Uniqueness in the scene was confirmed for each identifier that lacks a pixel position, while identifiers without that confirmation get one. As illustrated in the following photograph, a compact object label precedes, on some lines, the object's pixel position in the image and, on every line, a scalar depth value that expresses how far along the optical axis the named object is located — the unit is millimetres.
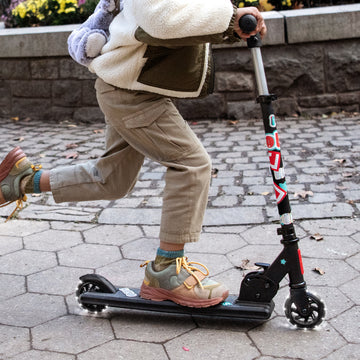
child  2283
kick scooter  2441
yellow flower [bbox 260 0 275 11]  7188
